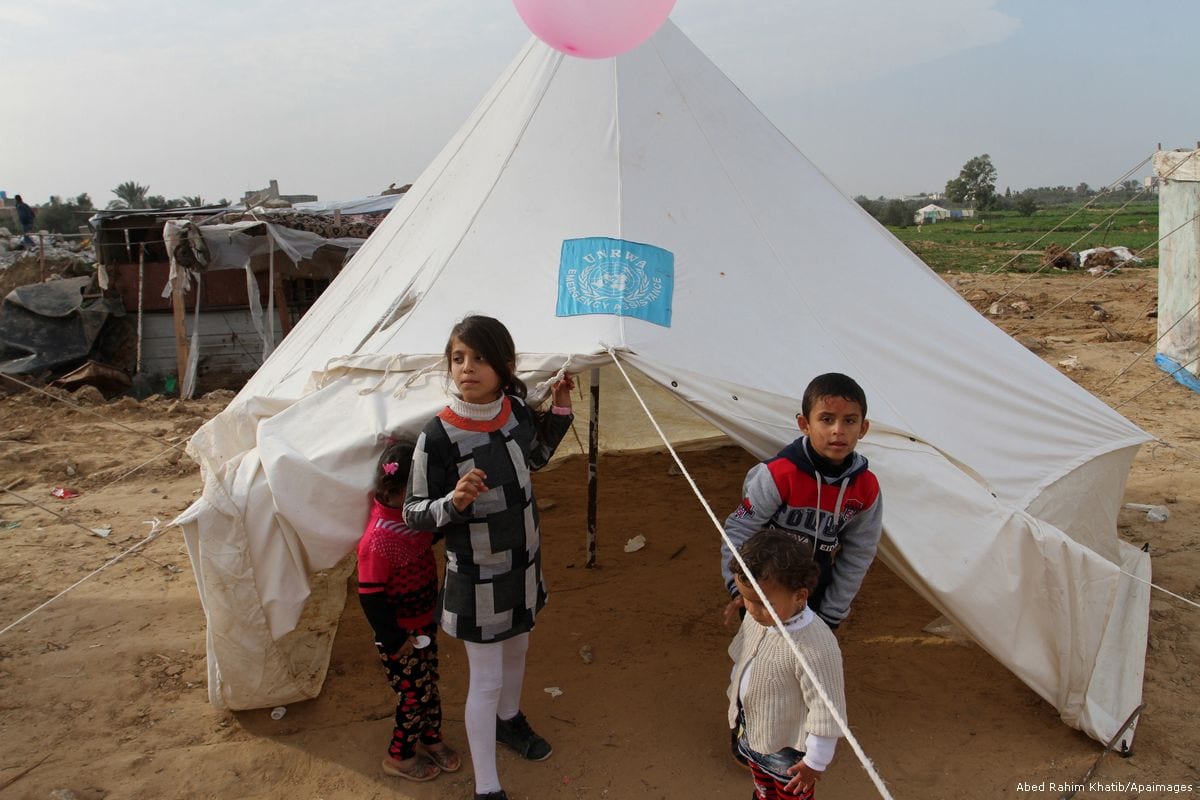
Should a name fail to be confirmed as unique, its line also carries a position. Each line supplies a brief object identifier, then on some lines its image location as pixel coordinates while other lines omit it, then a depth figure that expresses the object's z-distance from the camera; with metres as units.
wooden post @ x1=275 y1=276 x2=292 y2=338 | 8.55
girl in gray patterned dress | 2.01
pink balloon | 2.41
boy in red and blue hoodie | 2.01
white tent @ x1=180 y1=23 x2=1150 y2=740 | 2.35
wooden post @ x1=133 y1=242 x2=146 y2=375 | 8.45
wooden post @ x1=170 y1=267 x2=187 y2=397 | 8.26
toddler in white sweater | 1.68
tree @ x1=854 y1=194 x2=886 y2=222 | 45.39
